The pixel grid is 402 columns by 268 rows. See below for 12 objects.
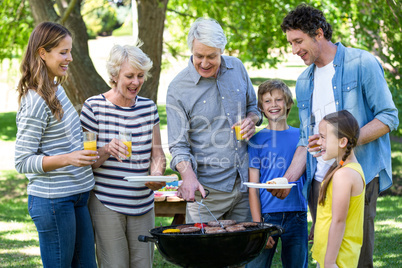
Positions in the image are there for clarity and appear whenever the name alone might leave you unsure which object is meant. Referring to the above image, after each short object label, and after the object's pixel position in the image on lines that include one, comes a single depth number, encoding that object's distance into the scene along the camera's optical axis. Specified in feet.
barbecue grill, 9.96
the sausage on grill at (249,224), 11.03
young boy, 12.34
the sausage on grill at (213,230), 10.37
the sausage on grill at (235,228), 10.45
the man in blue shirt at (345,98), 10.82
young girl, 10.01
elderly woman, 11.59
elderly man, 12.17
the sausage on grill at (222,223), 11.32
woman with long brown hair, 10.05
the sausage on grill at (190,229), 10.70
